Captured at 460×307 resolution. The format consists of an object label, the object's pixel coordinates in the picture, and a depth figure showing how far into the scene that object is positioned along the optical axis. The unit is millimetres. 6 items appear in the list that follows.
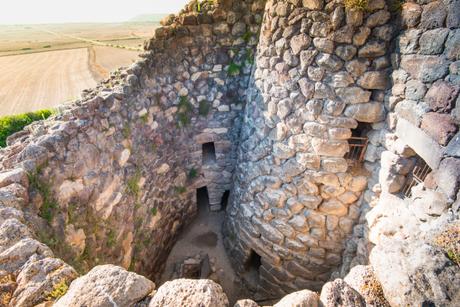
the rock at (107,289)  1625
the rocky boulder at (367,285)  1578
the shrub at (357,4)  2883
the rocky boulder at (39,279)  1807
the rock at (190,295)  1623
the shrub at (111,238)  4024
